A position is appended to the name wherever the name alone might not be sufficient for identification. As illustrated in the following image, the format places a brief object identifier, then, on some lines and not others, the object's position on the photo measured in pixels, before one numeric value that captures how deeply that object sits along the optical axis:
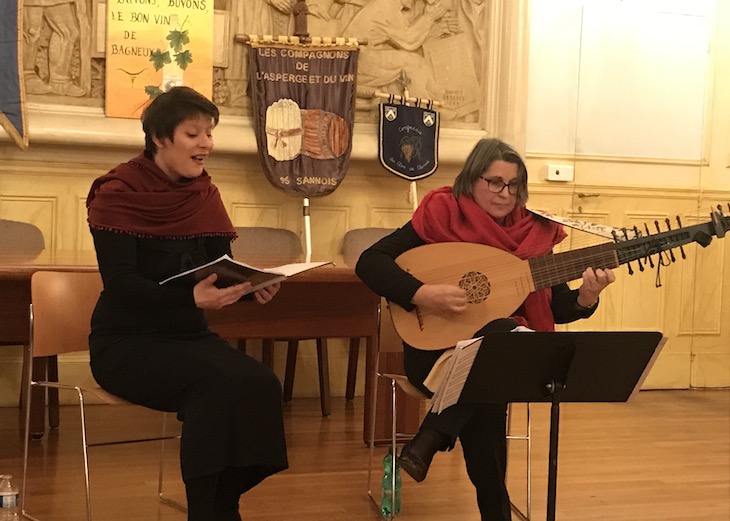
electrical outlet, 5.55
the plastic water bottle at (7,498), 2.62
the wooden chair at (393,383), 3.03
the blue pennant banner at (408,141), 5.18
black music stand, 2.13
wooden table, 3.37
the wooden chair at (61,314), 2.79
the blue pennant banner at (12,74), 4.61
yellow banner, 4.86
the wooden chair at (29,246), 3.98
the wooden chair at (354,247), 4.96
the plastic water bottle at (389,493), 3.04
